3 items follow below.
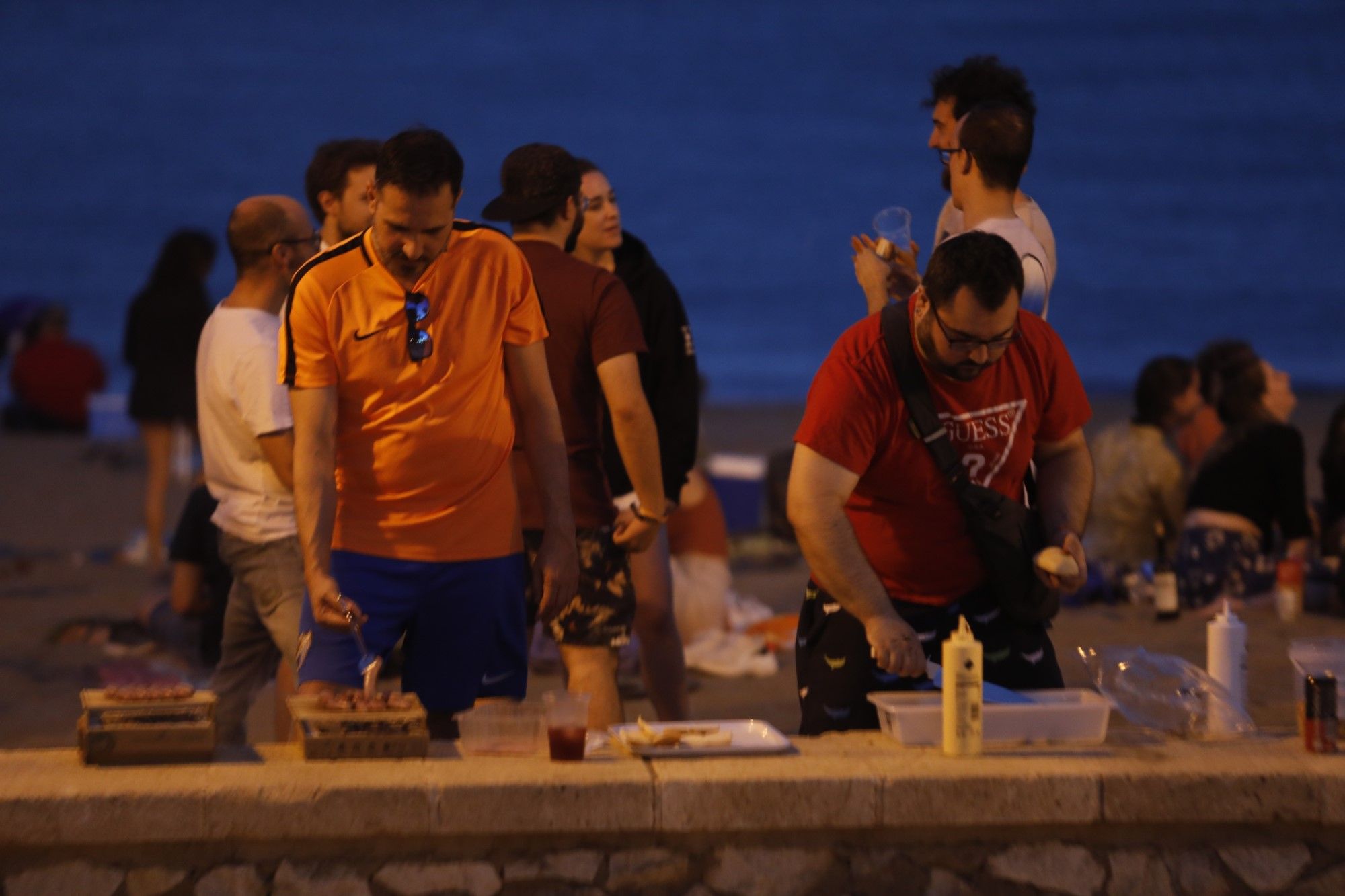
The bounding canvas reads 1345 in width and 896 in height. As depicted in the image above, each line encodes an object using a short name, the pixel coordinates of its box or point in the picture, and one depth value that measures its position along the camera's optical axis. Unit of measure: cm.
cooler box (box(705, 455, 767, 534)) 2362
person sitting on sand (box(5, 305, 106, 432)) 3728
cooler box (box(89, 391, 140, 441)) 3687
